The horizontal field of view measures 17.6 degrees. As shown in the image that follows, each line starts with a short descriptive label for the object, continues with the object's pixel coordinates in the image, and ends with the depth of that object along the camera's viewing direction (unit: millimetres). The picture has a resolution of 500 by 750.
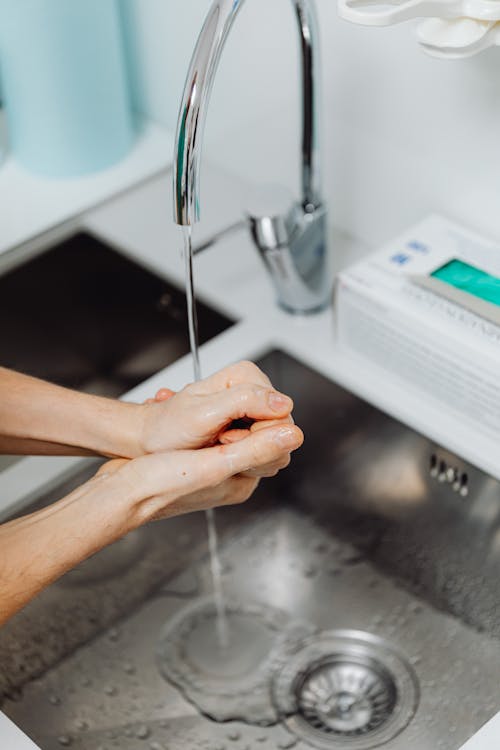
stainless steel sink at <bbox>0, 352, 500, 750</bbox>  1234
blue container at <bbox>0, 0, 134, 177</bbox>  1374
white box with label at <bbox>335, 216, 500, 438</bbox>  1208
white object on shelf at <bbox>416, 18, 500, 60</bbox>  1103
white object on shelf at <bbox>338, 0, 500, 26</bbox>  1083
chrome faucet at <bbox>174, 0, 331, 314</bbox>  1089
